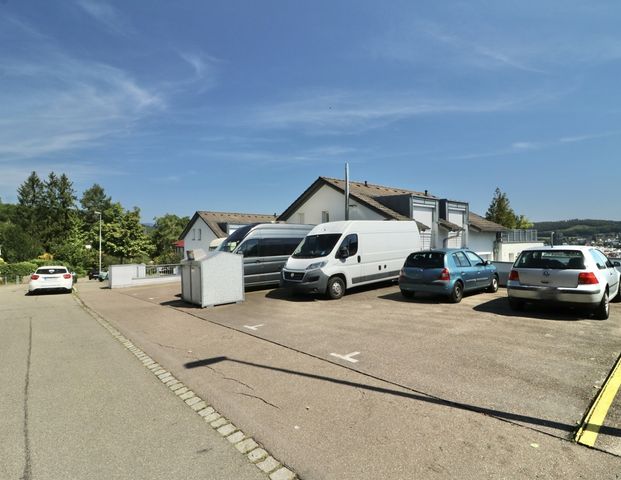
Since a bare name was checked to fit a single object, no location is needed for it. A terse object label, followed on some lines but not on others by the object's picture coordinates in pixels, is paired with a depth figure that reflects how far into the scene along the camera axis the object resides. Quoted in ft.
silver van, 47.19
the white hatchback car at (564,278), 25.09
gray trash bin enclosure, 35.58
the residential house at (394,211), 72.02
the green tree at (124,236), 167.53
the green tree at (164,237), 202.59
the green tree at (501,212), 163.84
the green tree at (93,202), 250.55
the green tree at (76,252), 162.50
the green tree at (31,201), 209.87
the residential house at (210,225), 119.44
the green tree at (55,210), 208.64
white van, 37.58
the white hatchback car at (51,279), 57.41
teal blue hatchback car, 33.58
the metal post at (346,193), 70.85
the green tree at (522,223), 188.38
